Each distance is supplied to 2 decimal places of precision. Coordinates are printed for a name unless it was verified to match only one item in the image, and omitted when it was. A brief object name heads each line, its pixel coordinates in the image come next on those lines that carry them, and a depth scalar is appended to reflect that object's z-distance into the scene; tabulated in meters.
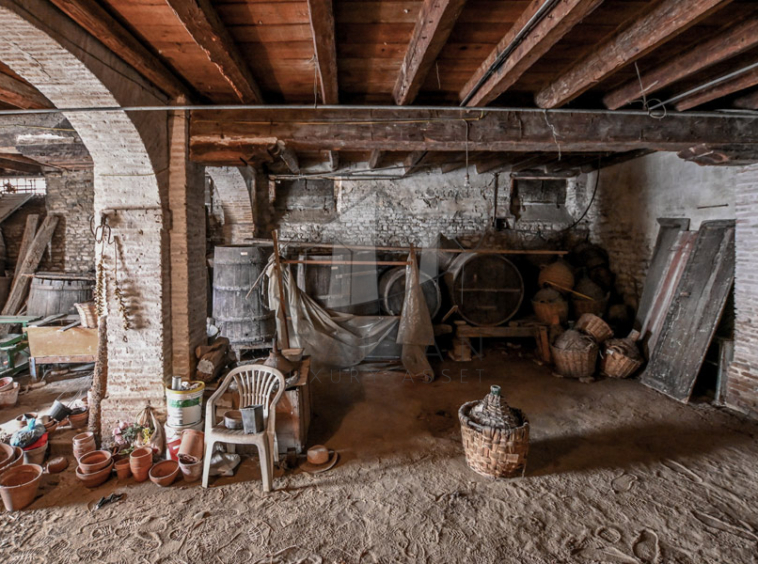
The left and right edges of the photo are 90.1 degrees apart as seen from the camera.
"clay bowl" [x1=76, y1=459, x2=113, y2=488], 2.63
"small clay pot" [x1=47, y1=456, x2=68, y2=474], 2.83
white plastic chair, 2.56
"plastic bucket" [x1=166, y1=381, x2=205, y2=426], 2.88
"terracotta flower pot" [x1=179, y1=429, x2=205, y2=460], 2.80
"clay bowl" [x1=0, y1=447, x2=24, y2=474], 2.60
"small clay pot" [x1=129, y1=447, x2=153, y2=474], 2.70
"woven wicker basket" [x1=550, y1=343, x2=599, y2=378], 4.64
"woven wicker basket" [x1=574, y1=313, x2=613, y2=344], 4.89
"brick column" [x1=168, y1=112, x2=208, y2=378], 3.10
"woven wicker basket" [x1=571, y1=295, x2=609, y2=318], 5.61
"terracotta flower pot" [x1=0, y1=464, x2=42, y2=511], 2.40
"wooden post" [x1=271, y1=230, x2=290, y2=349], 4.00
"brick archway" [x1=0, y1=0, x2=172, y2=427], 2.56
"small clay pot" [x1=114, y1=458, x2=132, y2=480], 2.74
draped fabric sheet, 4.53
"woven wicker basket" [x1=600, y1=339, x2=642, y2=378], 4.61
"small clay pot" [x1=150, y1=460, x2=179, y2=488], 2.66
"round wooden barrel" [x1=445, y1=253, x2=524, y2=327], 5.26
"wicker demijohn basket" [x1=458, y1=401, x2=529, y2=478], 2.65
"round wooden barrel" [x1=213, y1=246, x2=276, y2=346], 4.40
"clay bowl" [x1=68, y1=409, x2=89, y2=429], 3.35
